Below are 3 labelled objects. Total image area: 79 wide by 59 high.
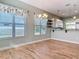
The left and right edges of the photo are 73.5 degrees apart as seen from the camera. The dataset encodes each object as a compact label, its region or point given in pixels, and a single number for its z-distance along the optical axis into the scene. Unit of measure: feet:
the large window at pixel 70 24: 16.03
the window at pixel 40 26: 13.40
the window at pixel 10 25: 9.21
